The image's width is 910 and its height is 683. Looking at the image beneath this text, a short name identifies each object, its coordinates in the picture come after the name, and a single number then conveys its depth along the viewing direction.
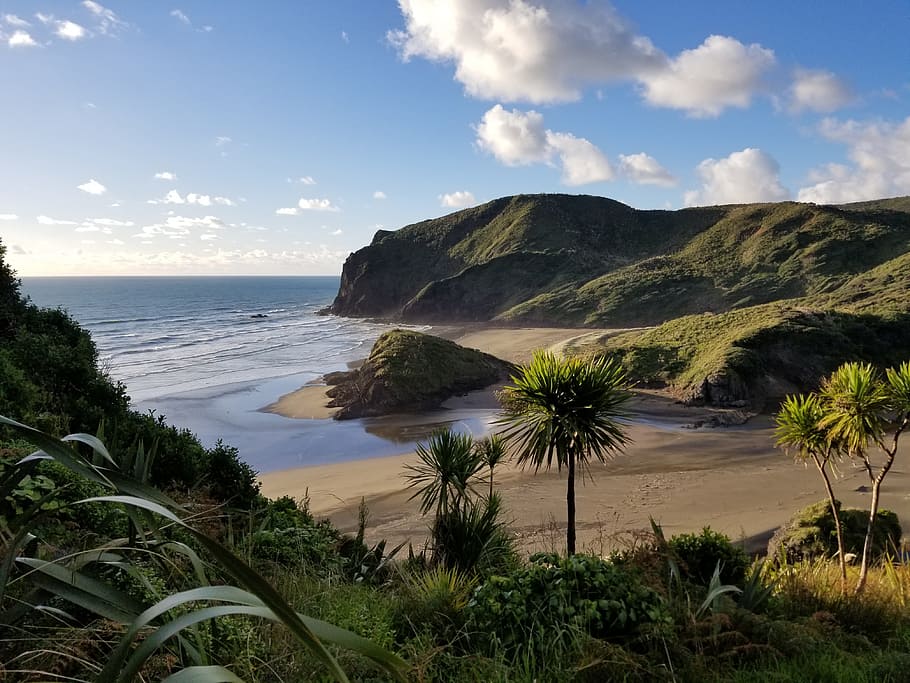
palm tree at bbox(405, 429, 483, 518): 7.99
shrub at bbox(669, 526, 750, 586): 6.38
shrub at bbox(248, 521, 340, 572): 5.47
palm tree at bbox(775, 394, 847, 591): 8.65
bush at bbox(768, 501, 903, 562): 9.98
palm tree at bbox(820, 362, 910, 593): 8.01
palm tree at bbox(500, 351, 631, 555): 8.53
